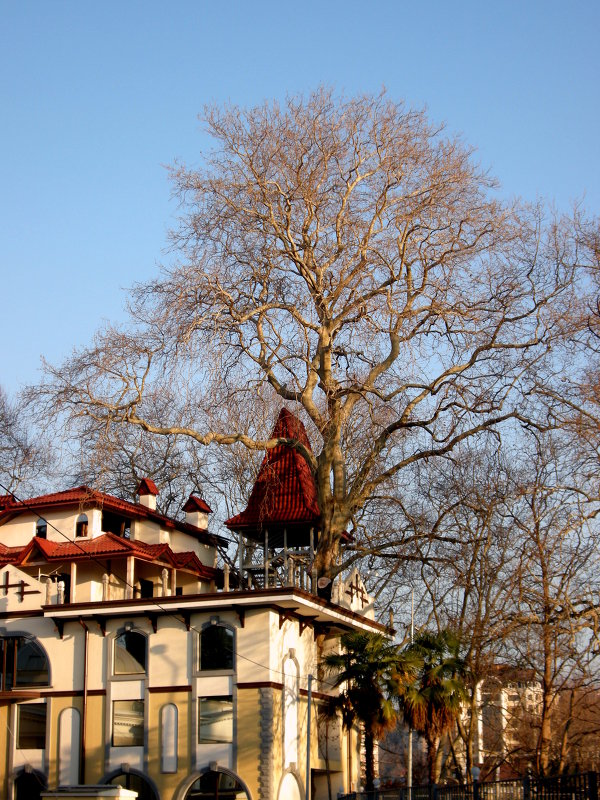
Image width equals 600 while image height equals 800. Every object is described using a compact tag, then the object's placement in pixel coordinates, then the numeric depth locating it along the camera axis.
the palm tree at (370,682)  30.28
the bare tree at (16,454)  55.87
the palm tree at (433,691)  30.19
